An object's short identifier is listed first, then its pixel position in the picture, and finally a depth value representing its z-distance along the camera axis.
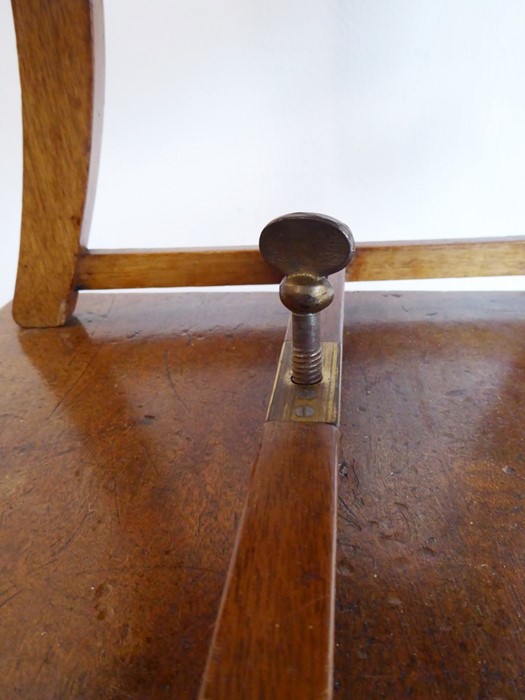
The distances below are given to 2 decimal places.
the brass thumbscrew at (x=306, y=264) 0.12
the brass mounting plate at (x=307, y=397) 0.12
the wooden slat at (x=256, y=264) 0.19
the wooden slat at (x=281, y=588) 0.07
